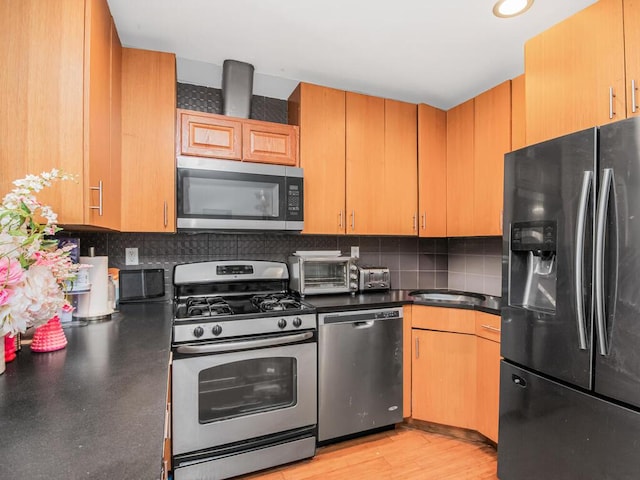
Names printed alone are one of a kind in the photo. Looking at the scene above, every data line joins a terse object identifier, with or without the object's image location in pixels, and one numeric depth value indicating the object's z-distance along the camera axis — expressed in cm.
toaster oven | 232
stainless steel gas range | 166
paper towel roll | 164
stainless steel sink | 262
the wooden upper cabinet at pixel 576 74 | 139
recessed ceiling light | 157
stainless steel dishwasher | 201
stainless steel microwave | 199
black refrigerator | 121
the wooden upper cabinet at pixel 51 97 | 119
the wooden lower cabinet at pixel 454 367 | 202
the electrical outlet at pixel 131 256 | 215
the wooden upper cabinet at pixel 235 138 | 202
